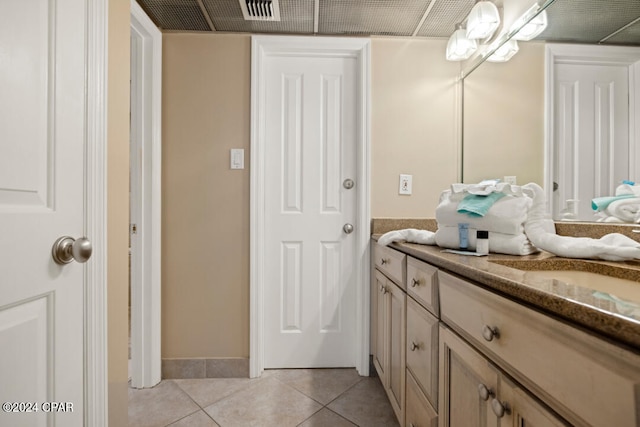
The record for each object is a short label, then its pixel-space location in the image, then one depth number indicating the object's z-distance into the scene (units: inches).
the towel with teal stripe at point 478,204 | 44.0
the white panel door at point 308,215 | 76.8
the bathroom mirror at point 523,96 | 41.1
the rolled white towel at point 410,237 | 53.2
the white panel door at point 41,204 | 23.9
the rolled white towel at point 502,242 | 42.9
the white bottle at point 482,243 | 42.7
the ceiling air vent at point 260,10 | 64.3
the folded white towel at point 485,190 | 45.2
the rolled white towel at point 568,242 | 35.7
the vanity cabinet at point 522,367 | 15.4
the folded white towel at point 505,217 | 43.3
